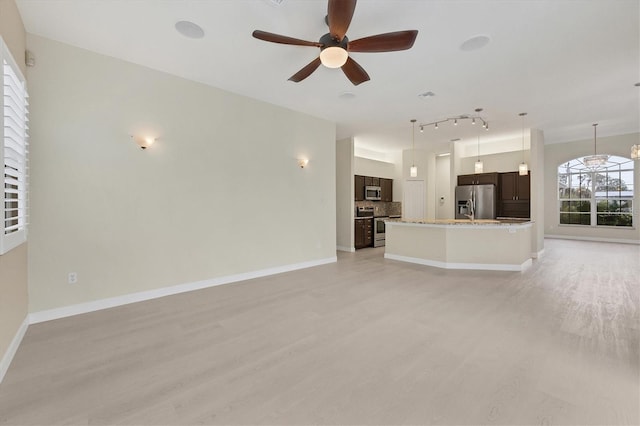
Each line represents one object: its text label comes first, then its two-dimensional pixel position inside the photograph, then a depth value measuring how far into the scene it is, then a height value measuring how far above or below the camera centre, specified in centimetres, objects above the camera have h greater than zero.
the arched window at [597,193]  838 +38
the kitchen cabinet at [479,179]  862 +84
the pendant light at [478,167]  668 +92
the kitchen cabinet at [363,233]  783 -72
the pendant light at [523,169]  661 +85
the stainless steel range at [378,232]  829 -72
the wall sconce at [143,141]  371 +89
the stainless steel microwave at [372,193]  845 +43
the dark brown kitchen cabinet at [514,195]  820 +32
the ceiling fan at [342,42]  229 +145
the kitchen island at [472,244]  534 -74
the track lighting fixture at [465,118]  582 +185
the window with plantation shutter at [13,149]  214 +51
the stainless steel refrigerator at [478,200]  852 +18
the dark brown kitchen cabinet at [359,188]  821 +56
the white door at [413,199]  925 +25
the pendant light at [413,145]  650 +186
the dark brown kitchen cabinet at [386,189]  915 +58
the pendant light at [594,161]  722 +112
